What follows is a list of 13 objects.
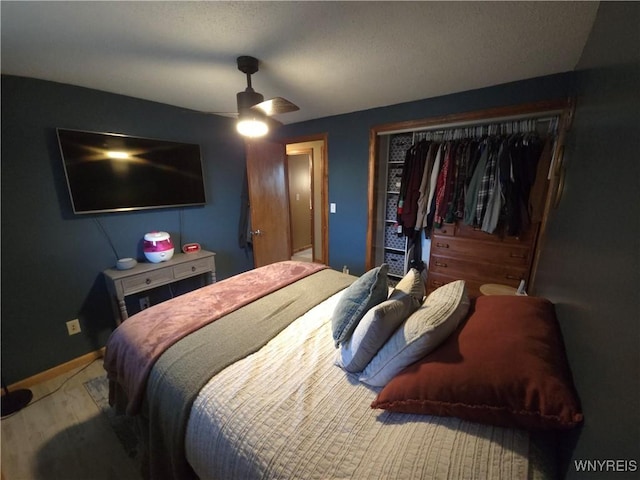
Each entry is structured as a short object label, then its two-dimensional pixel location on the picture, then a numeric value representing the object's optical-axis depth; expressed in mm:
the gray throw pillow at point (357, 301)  1062
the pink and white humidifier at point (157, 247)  2238
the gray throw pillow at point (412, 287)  1153
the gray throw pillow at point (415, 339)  860
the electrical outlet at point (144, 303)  2371
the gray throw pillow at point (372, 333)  934
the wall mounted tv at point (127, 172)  1896
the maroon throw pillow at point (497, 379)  641
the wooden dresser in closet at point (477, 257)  2129
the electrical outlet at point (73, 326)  2004
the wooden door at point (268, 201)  2961
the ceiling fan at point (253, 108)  1610
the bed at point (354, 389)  665
